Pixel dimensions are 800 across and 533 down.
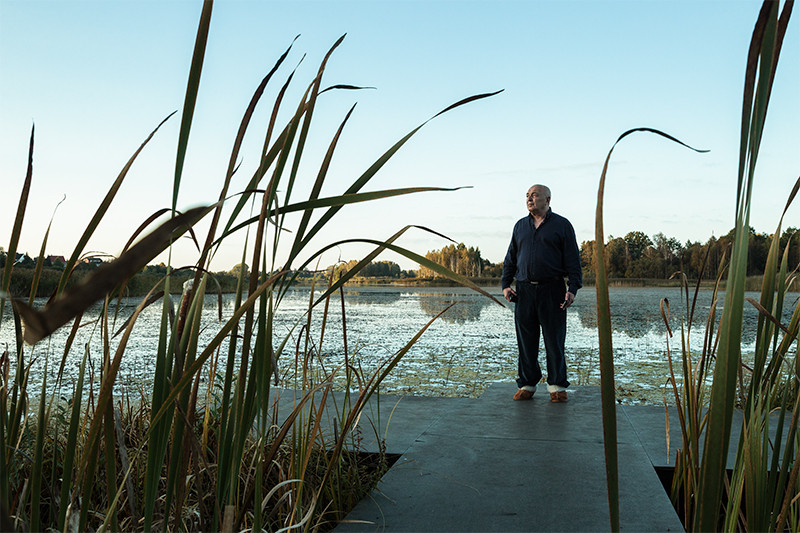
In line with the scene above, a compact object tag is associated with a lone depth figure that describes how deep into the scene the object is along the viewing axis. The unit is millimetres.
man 4160
